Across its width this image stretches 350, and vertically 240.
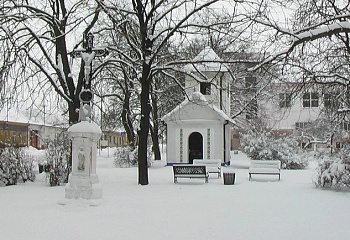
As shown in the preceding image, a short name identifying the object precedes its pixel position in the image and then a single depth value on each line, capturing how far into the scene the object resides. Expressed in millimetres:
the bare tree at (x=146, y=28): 15914
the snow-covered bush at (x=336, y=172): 15203
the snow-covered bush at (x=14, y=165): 17141
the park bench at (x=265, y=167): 19264
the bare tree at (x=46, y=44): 15258
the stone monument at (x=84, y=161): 12141
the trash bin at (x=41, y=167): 20738
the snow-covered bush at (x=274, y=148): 28484
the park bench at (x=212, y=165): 19875
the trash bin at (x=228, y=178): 17156
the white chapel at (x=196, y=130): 28750
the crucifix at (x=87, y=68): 12703
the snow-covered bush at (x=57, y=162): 16953
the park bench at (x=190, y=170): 17531
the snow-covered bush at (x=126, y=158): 29266
